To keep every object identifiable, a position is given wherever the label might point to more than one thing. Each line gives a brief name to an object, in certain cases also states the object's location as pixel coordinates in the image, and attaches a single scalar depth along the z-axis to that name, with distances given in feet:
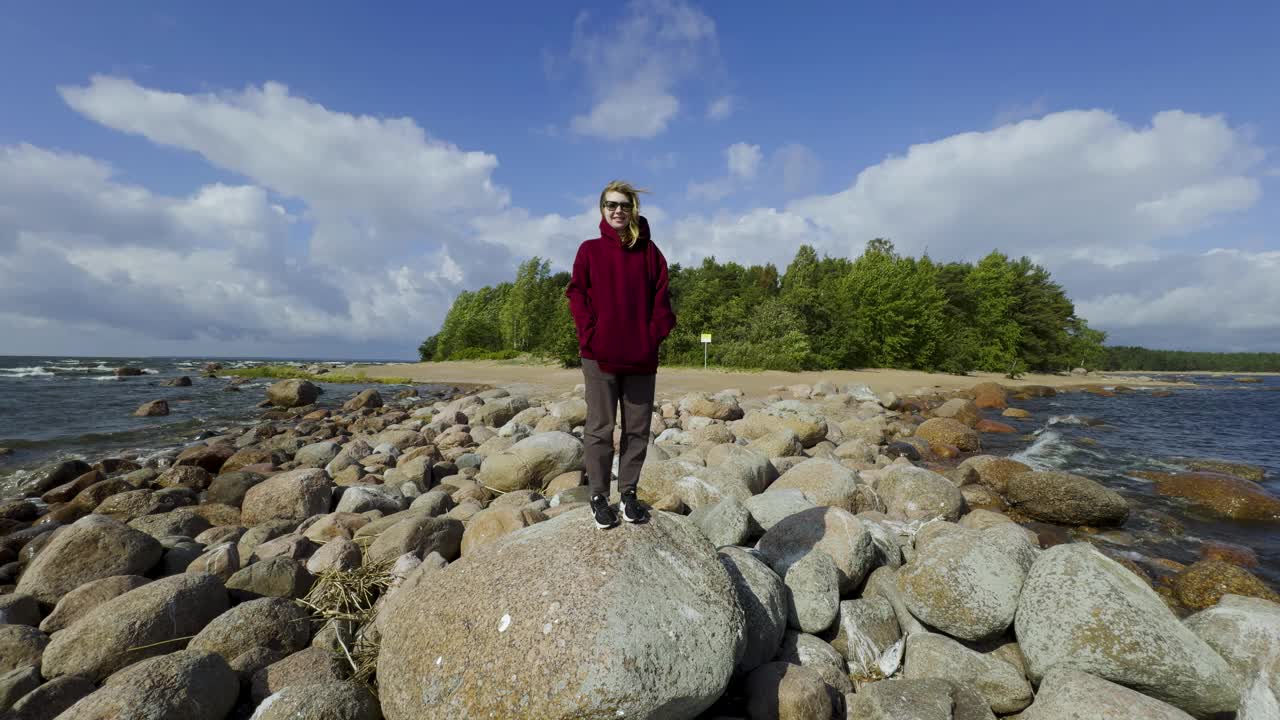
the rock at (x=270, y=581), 15.71
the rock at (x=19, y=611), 14.62
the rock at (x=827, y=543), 14.94
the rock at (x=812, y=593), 13.05
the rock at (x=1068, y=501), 25.35
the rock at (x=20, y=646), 12.50
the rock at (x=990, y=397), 79.00
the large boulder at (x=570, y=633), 8.58
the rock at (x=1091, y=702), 9.64
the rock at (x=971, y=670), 11.53
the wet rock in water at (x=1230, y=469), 35.76
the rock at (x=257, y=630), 12.34
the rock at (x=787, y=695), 10.32
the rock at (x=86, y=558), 16.24
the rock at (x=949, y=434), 43.96
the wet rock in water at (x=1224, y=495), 27.45
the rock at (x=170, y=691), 9.25
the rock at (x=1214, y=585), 18.03
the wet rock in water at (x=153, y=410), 64.39
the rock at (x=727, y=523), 16.39
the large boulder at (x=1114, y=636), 10.98
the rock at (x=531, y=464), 26.91
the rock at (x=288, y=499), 24.14
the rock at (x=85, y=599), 14.05
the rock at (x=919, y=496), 22.93
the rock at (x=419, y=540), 17.34
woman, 11.81
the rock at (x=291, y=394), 79.00
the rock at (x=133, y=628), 11.99
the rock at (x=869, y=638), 12.57
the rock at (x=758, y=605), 11.60
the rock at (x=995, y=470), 30.78
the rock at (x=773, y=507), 17.72
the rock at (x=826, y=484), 22.24
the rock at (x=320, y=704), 9.53
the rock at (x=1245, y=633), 11.95
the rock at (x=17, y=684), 10.74
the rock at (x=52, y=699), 10.32
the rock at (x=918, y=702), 10.31
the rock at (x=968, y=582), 12.93
